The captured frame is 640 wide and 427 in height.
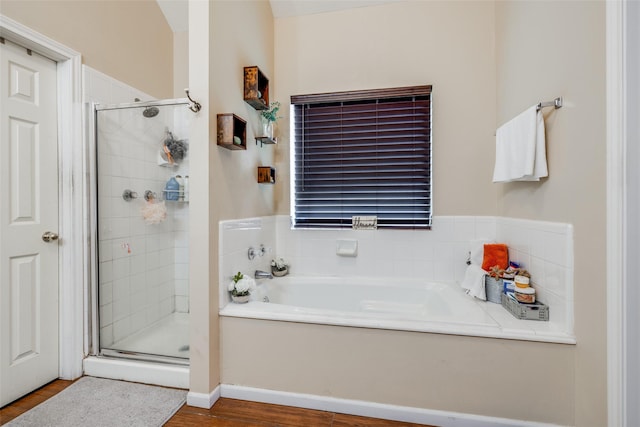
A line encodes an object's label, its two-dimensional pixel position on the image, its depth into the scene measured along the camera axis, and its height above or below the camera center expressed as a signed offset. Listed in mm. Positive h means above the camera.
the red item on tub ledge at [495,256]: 1869 -291
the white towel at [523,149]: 1490 +345
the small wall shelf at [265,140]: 2145 +546
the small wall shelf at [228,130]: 1602 +460
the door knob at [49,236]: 1697 -139
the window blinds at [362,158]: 2264 +443
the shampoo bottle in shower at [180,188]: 2195 +186
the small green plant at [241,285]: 1701 -438
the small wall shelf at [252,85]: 1935 +857
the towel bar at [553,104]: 1388 +530
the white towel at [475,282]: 1780 -457
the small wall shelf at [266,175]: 2139 +278
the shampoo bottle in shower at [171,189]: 2199 +178
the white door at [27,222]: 1532 -51
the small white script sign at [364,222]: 2299 -84
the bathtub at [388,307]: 1377 -565
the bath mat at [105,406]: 1426 -1031
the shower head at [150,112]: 2002 +707
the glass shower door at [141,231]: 1916 -140
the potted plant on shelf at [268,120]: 2180 +705
